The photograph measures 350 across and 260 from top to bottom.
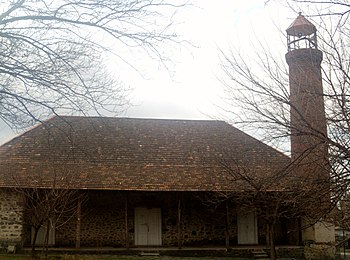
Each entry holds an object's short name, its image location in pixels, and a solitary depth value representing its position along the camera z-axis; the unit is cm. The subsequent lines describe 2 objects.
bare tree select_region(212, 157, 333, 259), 750
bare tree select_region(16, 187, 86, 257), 1366
